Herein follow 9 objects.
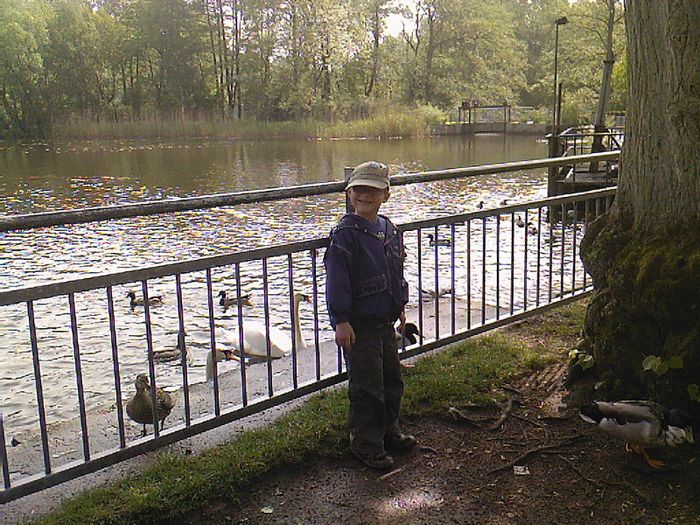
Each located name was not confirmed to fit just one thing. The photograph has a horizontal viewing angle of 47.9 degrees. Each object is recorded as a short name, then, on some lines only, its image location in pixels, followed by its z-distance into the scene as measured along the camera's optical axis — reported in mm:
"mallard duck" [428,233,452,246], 13789
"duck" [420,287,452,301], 9703
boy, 3768
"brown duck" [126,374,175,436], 4902
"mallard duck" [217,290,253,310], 10562
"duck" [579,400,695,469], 3742
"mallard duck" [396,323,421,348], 5418
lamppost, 23884
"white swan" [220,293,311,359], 7125
